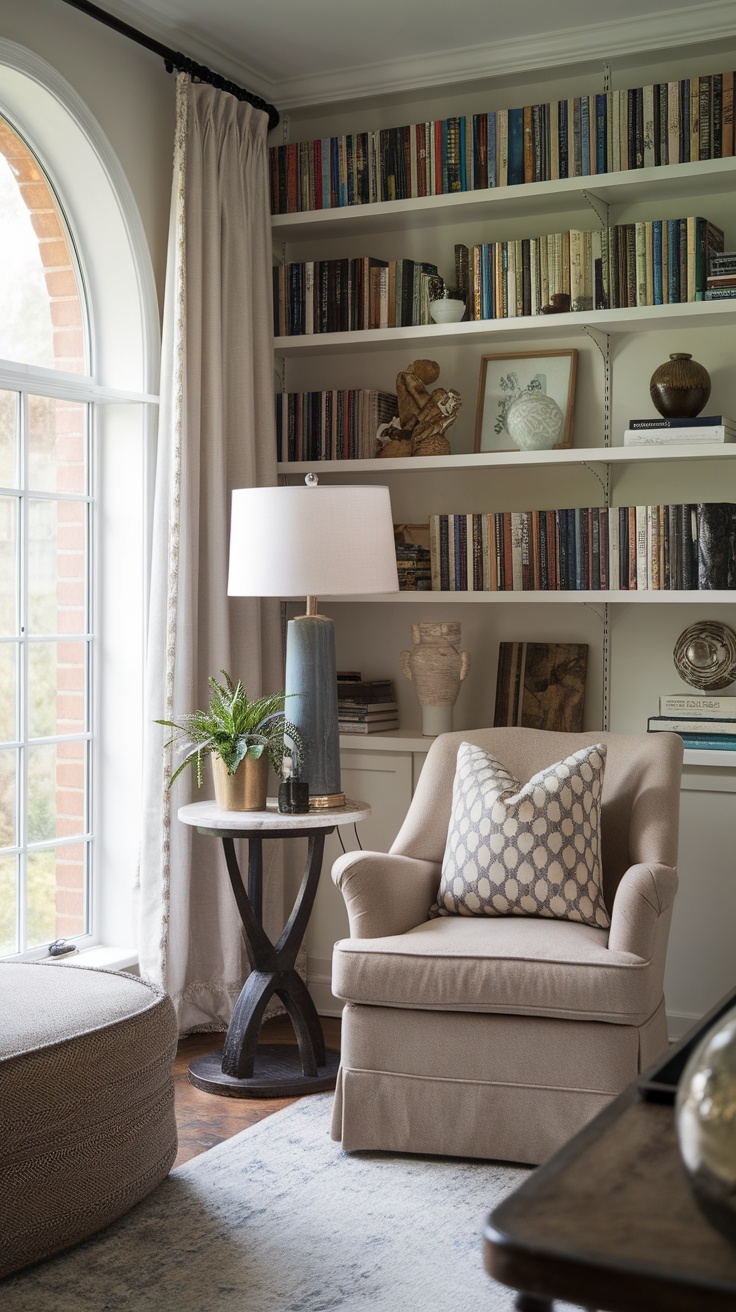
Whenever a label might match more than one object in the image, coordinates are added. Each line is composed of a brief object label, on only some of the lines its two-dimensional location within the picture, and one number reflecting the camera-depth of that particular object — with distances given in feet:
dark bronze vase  11.64
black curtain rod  11.10
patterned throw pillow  9.69
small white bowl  12.73
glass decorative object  3.49
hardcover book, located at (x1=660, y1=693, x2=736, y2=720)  11.44
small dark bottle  10.66
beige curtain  11.81
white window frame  11.97
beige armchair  8.73
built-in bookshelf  11.72
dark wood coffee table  3.43
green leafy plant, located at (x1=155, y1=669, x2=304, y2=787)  10.69
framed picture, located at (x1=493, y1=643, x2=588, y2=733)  12.51
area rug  7.30
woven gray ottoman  7.40
